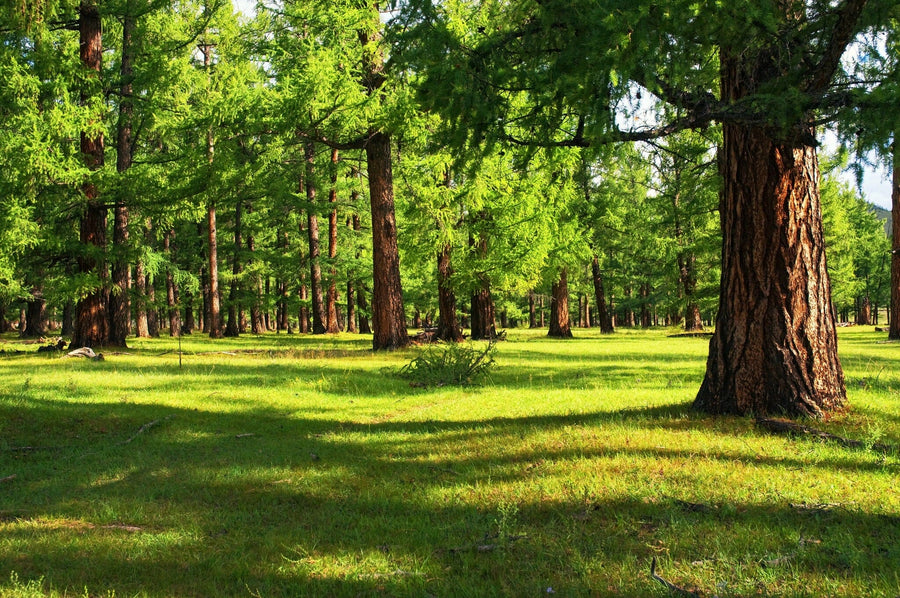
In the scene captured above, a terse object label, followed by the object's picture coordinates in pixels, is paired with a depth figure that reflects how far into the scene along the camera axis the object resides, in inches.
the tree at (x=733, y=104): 194.9
